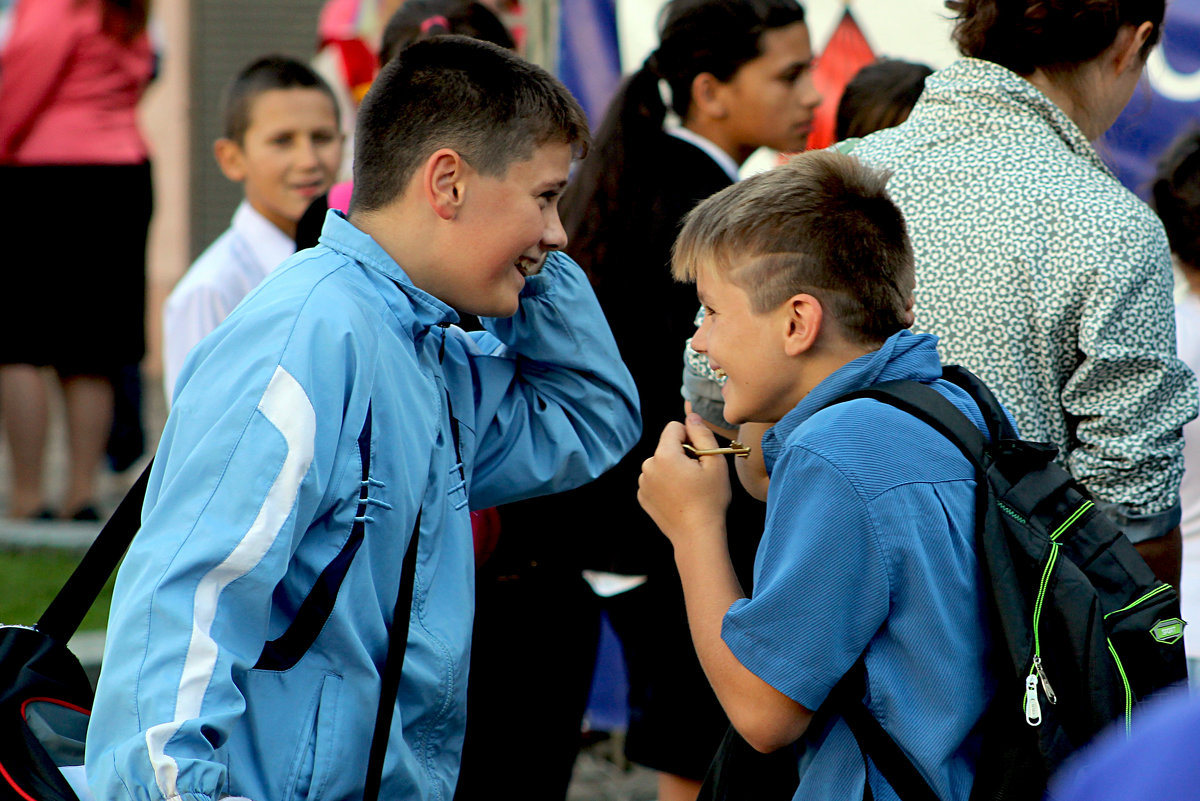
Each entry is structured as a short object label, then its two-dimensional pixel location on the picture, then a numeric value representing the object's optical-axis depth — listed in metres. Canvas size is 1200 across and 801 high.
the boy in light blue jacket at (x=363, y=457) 4.78
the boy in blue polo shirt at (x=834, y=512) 4.84
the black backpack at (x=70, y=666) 4.86
